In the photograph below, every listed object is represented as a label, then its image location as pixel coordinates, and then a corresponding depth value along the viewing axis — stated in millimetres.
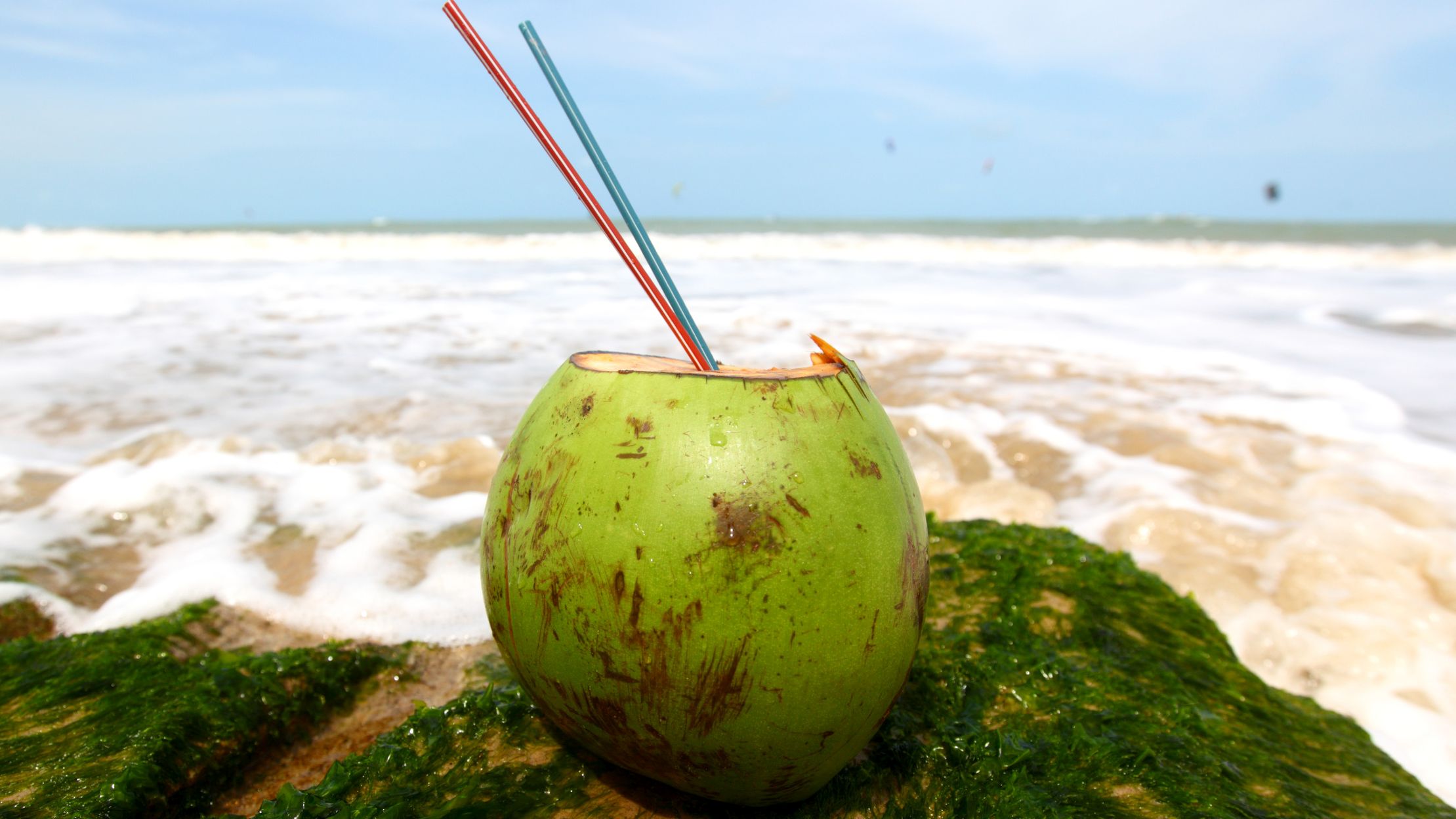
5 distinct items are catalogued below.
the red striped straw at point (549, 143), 366
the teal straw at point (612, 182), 366
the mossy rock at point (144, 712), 385
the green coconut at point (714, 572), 316
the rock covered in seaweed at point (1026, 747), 382
